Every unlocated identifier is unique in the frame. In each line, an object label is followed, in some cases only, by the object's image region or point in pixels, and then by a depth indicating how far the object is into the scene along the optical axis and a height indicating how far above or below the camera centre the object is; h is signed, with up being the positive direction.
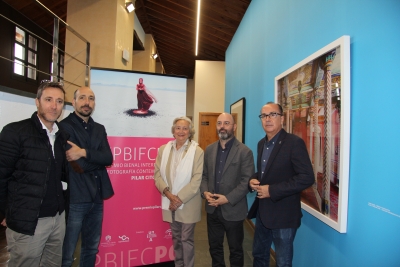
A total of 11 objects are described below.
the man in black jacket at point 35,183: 1.39 -0.30
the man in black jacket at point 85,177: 1.81 -0.34
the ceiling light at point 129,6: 4.93 +2.69
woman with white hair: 2.15 -0.44
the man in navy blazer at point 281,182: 1.54 -0.29
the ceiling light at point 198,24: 4.64 +2.62
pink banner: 2.47 -0.82
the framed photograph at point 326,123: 1.46 +0.12
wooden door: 7.73 +0.31
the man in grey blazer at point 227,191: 2.05 -0.47
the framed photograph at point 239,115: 4.15 +0.43
